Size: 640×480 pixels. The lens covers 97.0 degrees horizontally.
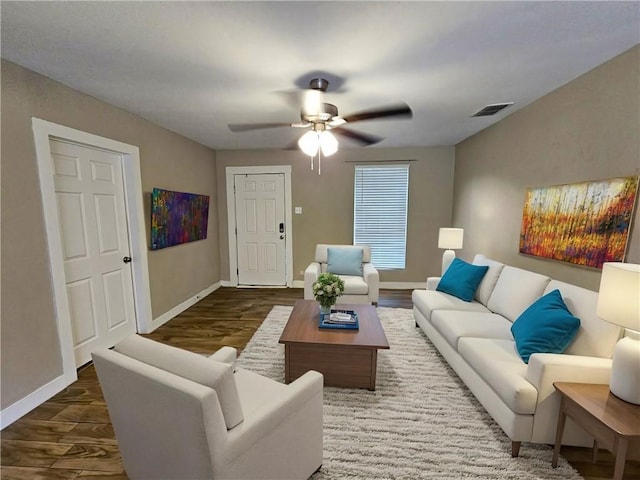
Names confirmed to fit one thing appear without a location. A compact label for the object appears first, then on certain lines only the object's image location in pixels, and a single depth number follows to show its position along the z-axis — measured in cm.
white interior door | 245
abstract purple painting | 336
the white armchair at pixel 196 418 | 101
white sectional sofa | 157
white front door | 498
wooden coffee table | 217
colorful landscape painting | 189
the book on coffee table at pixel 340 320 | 240
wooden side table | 120
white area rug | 157
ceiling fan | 206
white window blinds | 484
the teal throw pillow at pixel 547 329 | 177
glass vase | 259
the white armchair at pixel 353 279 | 368
